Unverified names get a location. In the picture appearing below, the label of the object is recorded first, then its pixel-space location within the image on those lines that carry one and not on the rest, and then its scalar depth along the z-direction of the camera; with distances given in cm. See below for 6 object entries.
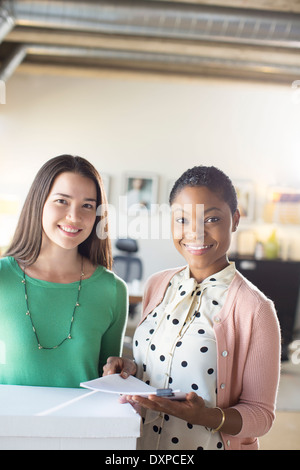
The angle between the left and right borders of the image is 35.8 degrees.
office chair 528
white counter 91
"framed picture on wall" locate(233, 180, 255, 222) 610
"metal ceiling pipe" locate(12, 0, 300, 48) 333
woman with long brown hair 117
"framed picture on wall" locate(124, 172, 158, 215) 602
